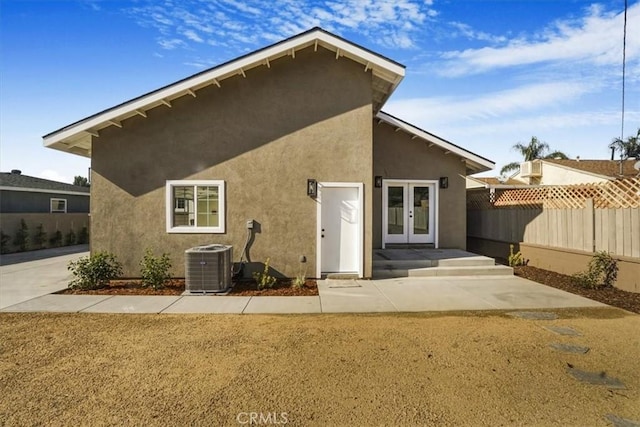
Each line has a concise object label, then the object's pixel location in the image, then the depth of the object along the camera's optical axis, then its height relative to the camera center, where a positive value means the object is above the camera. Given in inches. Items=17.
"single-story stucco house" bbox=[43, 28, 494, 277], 348.2 +52.3
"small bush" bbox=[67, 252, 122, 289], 316.5 -54.4
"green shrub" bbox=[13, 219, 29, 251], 616.1 -43.3
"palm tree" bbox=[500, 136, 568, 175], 1470.2 +274.7
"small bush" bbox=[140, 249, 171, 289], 315.0 -53.3
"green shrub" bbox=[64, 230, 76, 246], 716.7 -51.9
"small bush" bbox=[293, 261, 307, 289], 323.9 -61.7
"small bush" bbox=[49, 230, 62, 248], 684.4 -52.0
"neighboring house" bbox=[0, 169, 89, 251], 630.5 +21.2
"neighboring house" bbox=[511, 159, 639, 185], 949.7 +133.7
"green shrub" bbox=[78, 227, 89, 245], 756.0 -48.9
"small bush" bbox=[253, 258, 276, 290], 321.7 -62.2
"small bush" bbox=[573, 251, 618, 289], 322.0 -54.8
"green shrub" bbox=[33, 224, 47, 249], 650.8 -44.5
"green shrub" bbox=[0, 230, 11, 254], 587.4 -48.6
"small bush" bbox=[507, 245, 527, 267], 438.9 -57.9
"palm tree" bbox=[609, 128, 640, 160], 1322.6 +271.1
